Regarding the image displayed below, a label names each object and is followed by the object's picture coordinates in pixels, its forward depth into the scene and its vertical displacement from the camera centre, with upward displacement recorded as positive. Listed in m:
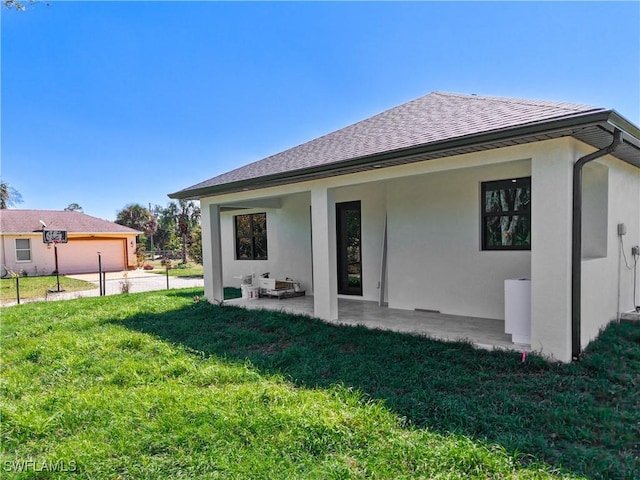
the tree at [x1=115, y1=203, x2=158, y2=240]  40.93 +1.54
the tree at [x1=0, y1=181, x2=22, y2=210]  36.09 +3.93
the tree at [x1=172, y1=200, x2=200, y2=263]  37.75 +1.64
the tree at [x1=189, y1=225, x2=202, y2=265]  29.94 -1.40
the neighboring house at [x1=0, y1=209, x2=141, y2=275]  22.59 -0.70
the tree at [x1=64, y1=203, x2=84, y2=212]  66.66 +4.84
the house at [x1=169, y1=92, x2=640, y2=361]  4.53 +0.30
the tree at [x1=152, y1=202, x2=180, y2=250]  40.78 -0.11
